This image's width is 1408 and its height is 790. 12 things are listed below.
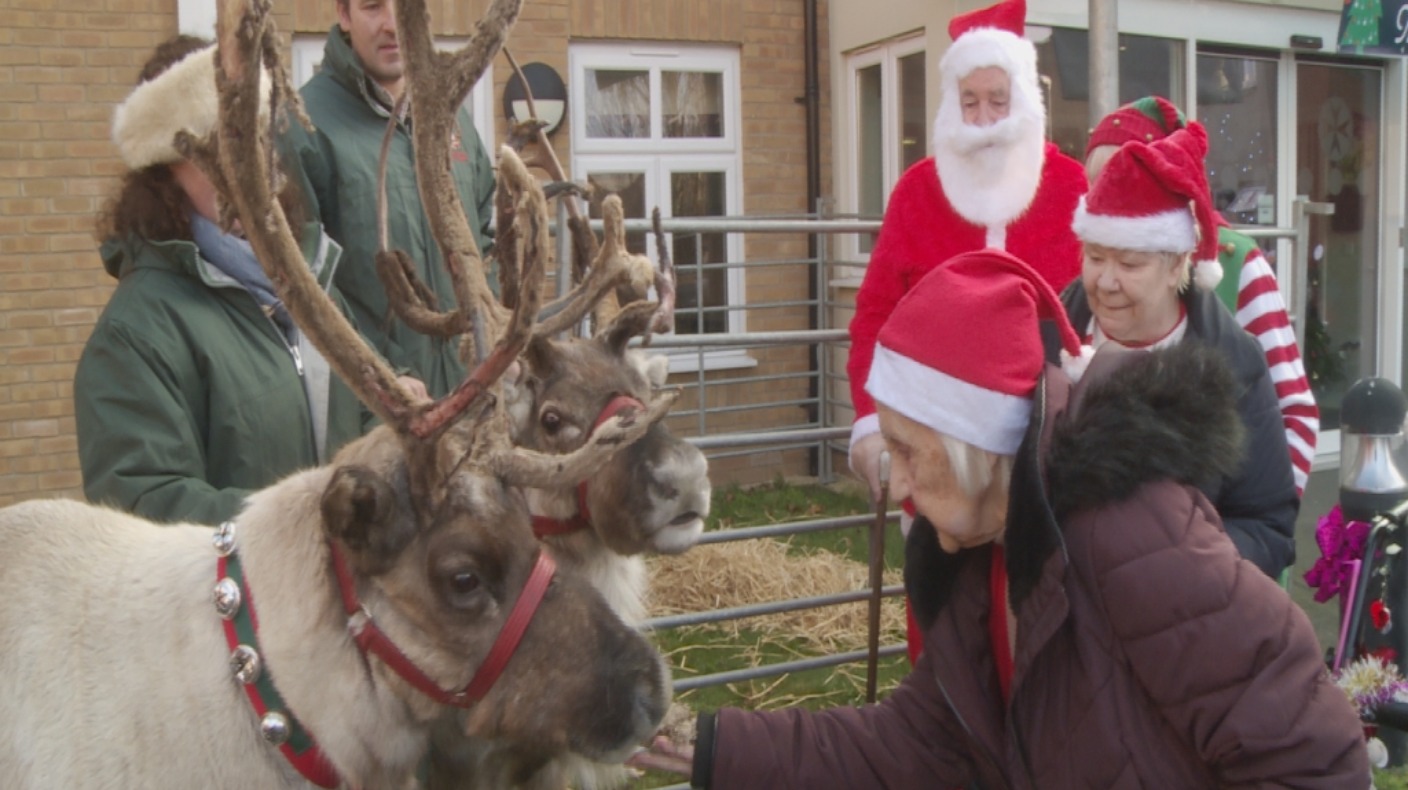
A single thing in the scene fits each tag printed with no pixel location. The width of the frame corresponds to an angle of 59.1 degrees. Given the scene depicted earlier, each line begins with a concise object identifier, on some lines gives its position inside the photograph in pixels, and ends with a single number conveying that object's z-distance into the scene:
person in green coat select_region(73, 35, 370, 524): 2.46
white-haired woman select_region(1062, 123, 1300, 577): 3.00
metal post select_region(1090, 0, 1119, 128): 5.26
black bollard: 4.02
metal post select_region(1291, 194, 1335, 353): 6.27
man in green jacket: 3.62
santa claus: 3.69
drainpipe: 9.30
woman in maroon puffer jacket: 1.82
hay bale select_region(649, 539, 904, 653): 6.30
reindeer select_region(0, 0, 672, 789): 2.00
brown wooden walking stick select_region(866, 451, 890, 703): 3.33
